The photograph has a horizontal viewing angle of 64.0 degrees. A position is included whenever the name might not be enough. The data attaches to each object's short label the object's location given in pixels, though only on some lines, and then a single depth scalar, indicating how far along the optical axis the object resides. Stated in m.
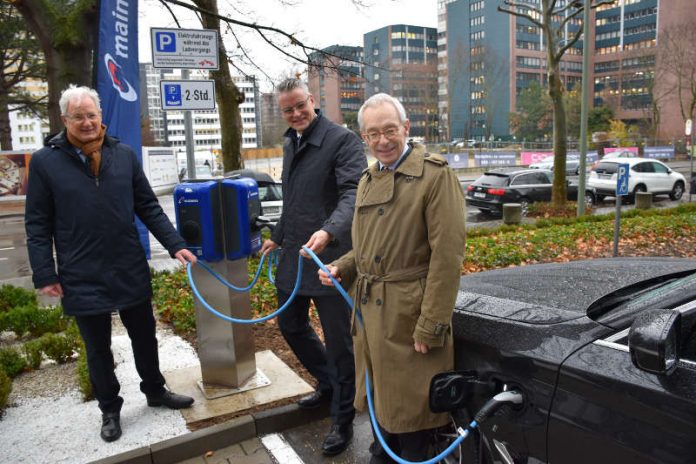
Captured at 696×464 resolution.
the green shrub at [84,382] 3.84
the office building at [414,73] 68.00
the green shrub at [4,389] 3.64
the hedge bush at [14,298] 6.00
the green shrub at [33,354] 4.44
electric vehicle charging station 3.50
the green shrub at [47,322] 5.42
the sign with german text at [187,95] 5.81
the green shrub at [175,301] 5.44
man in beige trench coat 2.22
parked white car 20.22
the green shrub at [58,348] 4.54
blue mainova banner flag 6.57
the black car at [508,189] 17.36
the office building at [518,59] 72.25
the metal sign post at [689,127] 22.80
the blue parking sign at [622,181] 8.10
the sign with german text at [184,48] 5.56
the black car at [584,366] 1.65
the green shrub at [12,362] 4.32
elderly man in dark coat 3.11
